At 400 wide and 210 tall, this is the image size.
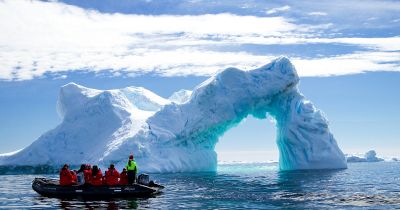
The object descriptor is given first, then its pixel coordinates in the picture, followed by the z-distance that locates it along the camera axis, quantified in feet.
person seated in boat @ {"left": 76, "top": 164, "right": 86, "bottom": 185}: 83.30
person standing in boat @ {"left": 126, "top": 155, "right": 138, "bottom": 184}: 83.35
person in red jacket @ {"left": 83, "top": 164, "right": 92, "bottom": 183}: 81.56
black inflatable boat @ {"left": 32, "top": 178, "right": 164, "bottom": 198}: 80.18
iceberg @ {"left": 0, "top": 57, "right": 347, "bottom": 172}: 171.63
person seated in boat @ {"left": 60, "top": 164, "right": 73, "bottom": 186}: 82.74
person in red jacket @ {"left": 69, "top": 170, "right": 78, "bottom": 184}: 83.79
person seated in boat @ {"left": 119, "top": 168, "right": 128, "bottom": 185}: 83.31
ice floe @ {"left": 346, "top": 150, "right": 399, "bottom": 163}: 374.08
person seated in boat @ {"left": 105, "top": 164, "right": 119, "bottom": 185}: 82.23
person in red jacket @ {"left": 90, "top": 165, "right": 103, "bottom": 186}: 81.30
